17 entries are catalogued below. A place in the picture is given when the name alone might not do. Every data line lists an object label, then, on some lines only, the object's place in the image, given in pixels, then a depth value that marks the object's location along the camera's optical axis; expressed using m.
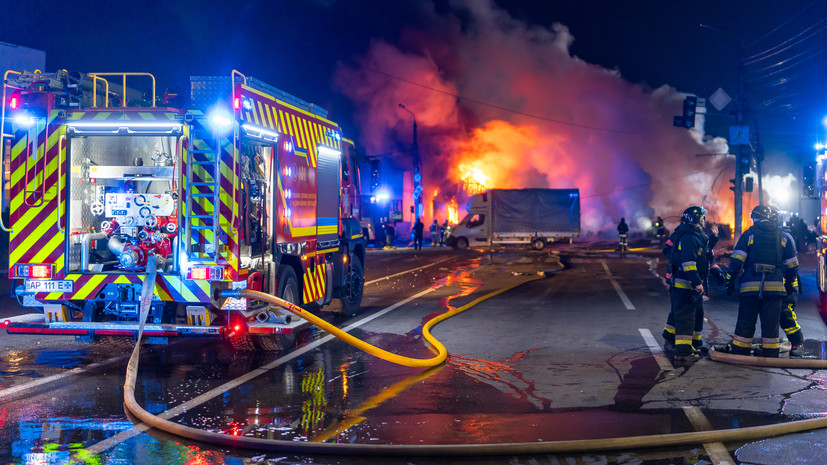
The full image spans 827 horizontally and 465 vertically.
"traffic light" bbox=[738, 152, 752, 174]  24.80
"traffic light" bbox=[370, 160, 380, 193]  12.89
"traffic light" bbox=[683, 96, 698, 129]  25.38
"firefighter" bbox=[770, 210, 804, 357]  8.43
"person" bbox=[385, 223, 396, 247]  39.26
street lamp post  40.05
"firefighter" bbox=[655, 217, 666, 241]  44.92
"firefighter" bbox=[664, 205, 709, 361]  8.07
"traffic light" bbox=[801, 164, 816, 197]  11.76
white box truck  36.69
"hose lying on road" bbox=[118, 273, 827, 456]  4.75
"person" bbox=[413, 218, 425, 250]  34.69
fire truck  7.56
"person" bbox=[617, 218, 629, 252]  34.16
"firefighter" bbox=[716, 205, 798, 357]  7.96
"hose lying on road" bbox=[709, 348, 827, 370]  7.43
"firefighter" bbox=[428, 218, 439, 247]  39.69
